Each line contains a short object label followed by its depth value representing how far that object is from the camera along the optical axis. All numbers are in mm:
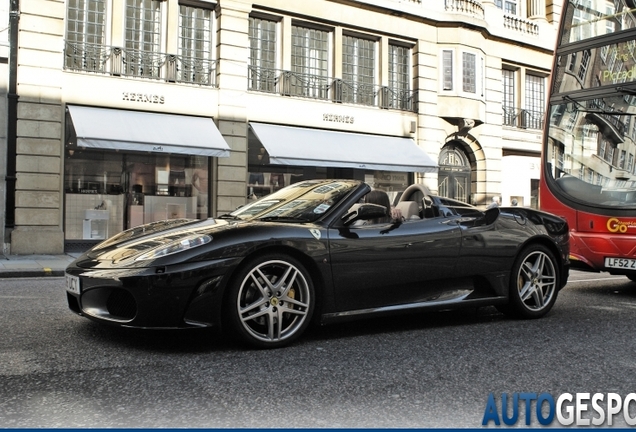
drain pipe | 14367
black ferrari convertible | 4203
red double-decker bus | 7836
